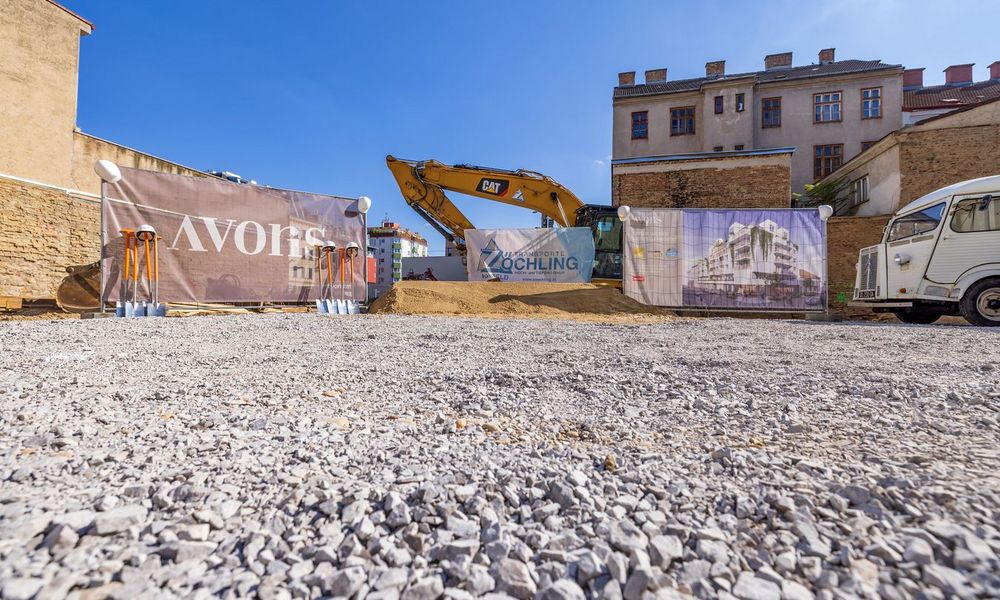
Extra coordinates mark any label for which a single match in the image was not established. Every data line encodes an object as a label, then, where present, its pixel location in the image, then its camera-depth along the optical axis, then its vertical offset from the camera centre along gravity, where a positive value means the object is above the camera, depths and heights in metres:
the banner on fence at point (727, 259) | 9.94 +1.26
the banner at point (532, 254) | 11.77 +1.51
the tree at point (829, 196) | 17.68 +5.03
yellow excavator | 14.11 +4.00
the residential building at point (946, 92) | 22.11 +13.65
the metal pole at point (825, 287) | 9.70 +0.58
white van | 7.04 +1.02
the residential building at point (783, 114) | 21.91 +10.82
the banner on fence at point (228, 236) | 7.37 +1.31
